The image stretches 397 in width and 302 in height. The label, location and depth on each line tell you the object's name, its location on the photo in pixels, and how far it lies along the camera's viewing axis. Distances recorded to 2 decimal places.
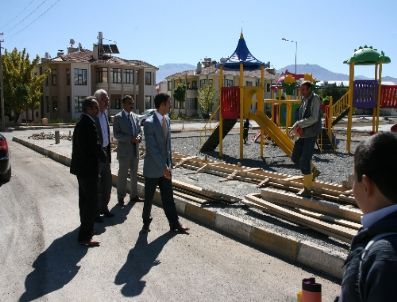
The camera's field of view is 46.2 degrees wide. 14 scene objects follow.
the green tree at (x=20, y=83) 41.22
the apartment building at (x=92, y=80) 54.38
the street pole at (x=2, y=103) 38.38
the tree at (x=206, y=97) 56.72
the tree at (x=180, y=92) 63.19
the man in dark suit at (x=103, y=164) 7.24
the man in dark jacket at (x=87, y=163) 5.93
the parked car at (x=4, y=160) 10.07
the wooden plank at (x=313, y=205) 5.98
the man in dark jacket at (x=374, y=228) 1.40
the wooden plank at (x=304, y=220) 5.54
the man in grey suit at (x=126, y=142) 8.13
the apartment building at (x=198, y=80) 68.81
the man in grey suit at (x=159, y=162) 6.29
